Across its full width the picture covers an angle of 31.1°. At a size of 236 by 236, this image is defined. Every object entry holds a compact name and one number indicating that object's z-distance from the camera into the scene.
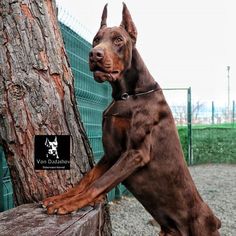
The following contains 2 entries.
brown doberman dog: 2.04
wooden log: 1.87
